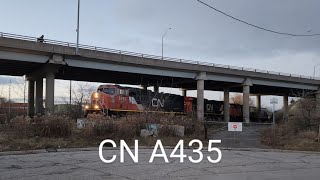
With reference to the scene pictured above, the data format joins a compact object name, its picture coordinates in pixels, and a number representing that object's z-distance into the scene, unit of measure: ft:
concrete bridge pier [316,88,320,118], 123.77
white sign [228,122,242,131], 95.61
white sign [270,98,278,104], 125.59
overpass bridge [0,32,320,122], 164.35
